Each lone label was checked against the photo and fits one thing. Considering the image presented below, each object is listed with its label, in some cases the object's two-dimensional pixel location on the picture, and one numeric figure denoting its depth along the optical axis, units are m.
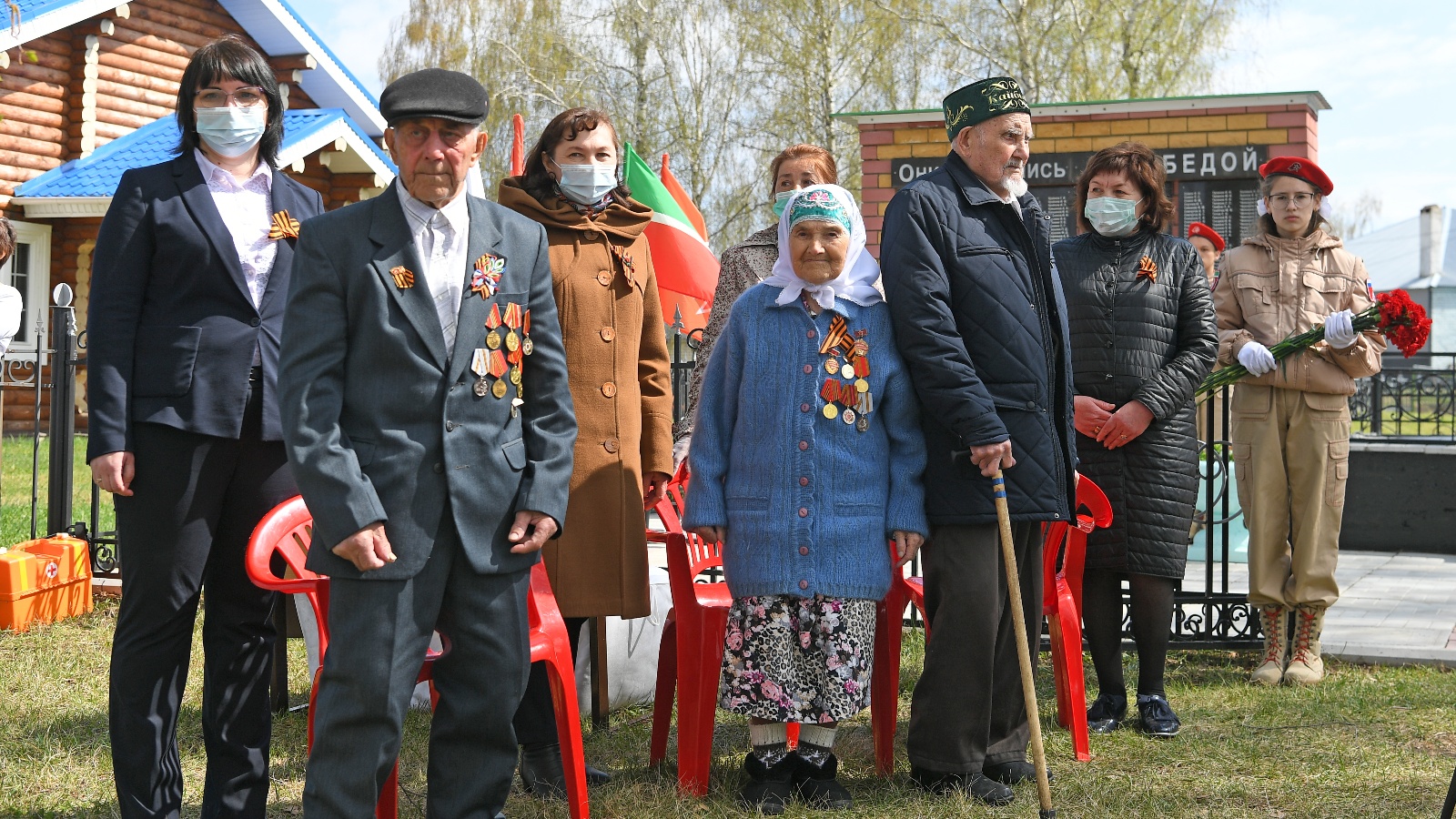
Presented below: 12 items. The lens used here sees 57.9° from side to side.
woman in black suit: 3.27
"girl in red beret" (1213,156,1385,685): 5.53
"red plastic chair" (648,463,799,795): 3.98
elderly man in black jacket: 3.86
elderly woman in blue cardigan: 3.81
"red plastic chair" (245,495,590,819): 3.30
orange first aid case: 6.35
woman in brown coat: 3.99
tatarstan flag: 6.86
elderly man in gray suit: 2.80
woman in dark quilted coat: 4.89
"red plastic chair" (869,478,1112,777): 4.18
